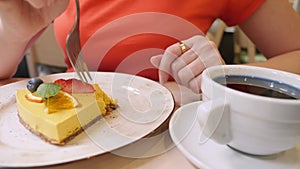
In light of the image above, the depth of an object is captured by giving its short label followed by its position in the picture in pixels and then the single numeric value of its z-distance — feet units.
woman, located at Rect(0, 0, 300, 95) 2.50
